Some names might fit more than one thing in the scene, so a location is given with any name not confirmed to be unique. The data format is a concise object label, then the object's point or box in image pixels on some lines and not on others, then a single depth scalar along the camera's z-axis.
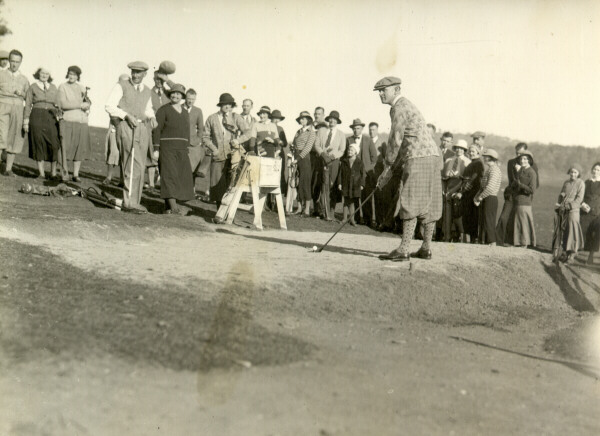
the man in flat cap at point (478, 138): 12.17
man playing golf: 7.76
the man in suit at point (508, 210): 11.55
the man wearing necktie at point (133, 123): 9.47
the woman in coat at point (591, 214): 11.64
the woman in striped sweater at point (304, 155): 13.66
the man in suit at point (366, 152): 13.72
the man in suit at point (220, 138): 11.91
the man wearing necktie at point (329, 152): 13.53
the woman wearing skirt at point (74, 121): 11.82
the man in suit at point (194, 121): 12.86
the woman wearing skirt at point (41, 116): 11.81
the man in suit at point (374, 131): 13.91
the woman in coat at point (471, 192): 11.80
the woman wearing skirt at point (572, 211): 11.20
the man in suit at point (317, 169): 13.73
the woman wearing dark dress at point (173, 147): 10.25
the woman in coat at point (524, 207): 11.34
